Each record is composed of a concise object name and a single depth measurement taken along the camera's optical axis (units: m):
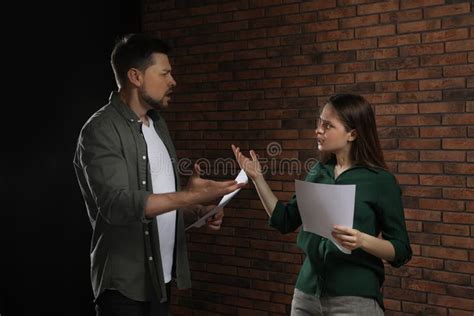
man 2.45
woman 2.42
